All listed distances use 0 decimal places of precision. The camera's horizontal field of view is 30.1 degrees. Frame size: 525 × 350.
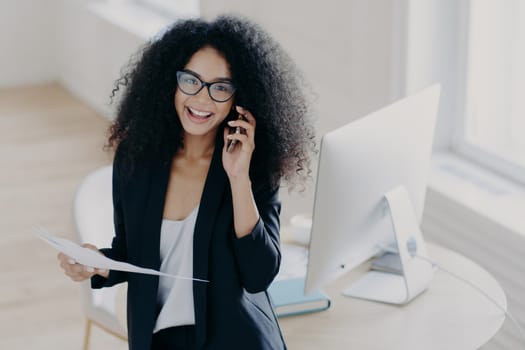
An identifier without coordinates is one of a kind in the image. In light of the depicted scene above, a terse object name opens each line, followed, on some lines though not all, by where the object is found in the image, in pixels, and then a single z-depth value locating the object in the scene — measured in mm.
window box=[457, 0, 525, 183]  3428
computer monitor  2291
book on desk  2500
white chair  3078
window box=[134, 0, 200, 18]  6070
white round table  2373
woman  2117
